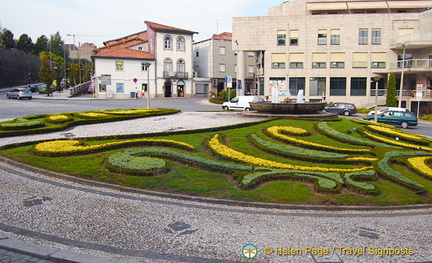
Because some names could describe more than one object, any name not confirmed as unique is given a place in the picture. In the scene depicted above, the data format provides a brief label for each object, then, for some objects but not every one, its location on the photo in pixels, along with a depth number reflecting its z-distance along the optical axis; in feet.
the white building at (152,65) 197.61
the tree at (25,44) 301.02
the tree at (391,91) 145.59
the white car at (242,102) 113.19
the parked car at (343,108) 129.70
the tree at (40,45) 330.93
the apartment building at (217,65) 237.04
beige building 160.97
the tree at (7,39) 259.27
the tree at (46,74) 187.73
